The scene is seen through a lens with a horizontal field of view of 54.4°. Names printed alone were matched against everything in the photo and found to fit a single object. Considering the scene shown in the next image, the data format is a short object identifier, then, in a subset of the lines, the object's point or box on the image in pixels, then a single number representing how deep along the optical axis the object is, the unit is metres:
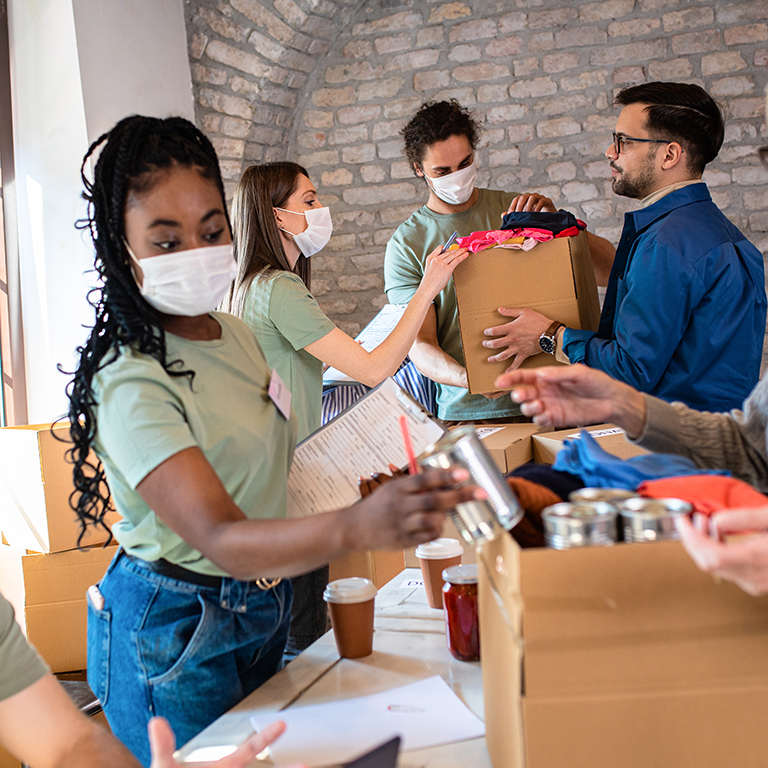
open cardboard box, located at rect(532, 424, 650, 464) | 1.80
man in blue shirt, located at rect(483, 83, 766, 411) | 1.86
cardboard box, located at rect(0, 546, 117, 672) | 2.22
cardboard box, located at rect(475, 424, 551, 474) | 1.91
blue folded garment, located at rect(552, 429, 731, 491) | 0.81
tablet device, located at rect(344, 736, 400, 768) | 0.70
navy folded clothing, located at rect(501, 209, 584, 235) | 2.05
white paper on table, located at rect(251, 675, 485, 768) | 0.86
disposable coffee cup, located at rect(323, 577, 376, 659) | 1.10
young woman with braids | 0.98
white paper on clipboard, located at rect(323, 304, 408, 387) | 2.69
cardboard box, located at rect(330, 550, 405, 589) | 2.06
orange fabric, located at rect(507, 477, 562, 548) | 0.72
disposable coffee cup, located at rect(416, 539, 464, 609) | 1.28
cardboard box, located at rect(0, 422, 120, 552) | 2.17
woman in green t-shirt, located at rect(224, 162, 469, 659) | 1.84
